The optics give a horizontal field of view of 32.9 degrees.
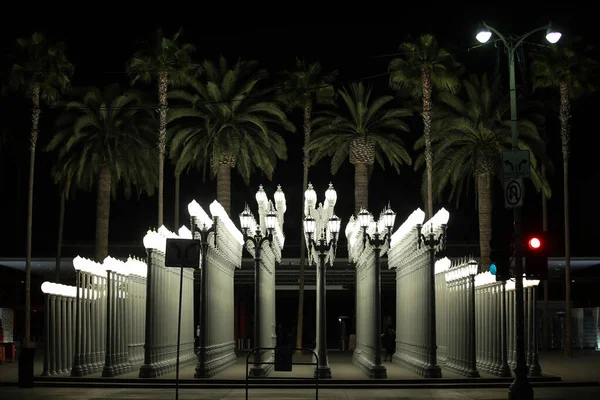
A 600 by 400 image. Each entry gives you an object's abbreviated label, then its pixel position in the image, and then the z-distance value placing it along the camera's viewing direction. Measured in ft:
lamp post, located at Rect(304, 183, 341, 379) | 92.84
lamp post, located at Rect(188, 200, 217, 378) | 91.20
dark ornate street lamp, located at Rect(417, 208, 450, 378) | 91.09
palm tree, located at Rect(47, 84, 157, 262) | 155.84
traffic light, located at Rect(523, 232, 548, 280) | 67.67
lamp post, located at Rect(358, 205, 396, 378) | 92.12
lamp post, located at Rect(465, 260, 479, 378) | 93.91
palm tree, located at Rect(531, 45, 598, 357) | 159.53
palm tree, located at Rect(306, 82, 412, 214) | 166.20
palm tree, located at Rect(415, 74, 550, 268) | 154.10
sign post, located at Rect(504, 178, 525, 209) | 72.84
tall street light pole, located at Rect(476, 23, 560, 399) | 69.15
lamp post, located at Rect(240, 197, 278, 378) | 92.14
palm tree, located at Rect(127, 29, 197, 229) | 161.89
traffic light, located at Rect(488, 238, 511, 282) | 70.74
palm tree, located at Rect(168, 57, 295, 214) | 155.84
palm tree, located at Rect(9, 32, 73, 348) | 157.69
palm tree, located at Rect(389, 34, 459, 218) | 158.71
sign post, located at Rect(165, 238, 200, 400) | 62.08
